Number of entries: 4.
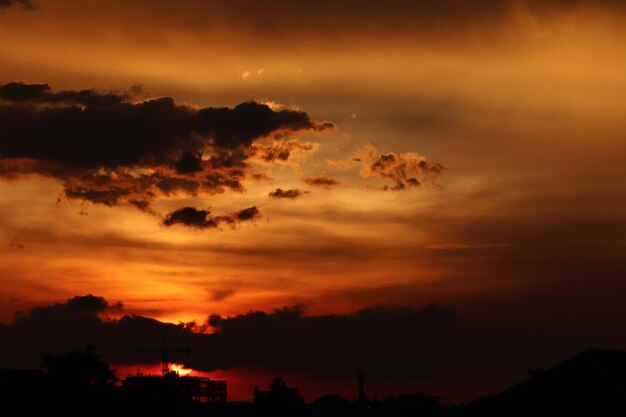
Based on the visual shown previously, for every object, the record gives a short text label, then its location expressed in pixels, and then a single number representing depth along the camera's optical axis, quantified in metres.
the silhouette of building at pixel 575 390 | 40.09
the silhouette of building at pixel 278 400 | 121.50
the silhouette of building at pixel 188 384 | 140.25
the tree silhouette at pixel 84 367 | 145.25
